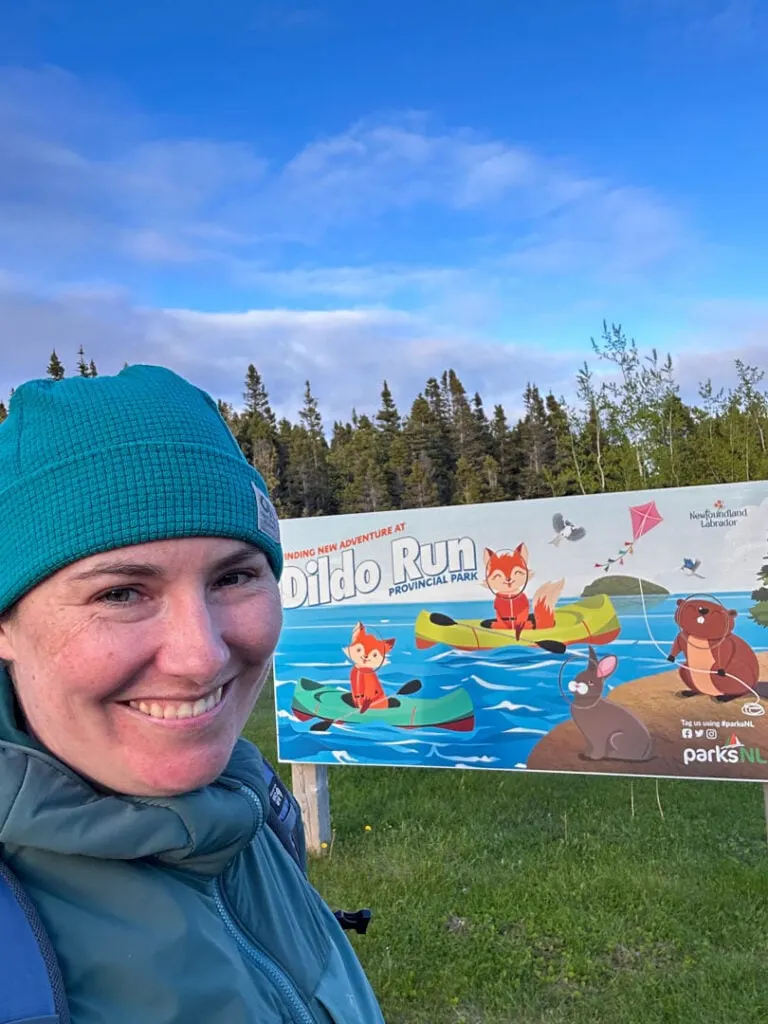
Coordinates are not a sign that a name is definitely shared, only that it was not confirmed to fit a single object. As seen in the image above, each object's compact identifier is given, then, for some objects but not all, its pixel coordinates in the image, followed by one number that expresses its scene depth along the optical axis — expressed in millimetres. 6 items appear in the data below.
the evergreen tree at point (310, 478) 52969
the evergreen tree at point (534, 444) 48178
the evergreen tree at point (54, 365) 36000
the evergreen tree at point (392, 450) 52594
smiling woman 913
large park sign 4137
